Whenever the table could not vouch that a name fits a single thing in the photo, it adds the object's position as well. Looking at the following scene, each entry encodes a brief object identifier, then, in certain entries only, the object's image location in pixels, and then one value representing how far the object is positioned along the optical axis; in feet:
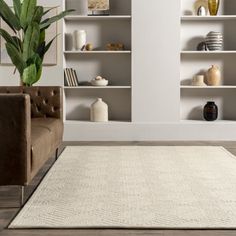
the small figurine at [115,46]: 21.25
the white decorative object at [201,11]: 21.19
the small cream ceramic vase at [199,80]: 21.29
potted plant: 18.30
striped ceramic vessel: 20.95
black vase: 21.15
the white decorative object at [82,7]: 21.47
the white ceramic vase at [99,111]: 20.99
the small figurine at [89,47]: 21.31
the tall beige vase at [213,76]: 21.18
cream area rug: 8.95
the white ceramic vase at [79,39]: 21.22
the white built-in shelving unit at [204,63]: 21.84
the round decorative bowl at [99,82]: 21.11
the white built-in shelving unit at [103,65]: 21.84
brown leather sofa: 9.75
